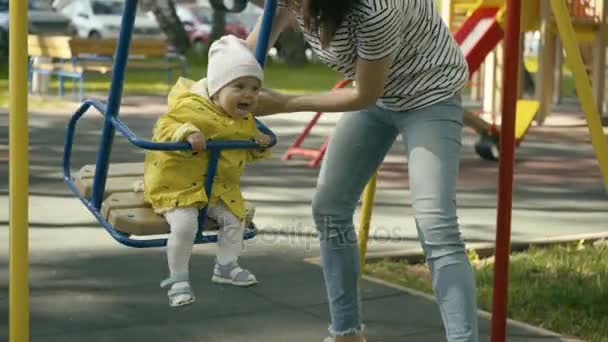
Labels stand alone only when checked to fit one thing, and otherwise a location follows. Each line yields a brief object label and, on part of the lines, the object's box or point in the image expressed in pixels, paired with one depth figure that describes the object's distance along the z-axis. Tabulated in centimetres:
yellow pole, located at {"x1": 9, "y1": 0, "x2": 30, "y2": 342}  339
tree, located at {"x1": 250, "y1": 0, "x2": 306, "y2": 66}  2814
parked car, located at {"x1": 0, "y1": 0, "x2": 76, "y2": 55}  2994
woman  367
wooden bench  1639
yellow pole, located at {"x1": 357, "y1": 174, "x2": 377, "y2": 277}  493
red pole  416
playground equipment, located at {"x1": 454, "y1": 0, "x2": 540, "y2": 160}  1007
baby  393
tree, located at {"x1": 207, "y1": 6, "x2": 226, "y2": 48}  3025
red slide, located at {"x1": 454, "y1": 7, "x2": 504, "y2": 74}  1009
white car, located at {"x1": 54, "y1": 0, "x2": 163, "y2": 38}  3222
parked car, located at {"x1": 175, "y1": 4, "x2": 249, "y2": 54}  3744
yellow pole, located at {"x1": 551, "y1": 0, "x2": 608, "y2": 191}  439
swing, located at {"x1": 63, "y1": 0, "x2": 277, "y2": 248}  386
